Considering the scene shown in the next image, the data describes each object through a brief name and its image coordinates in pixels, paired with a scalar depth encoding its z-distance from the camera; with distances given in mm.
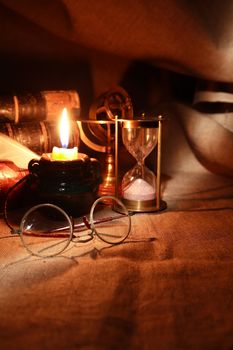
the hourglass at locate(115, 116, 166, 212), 619
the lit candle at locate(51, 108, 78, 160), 566
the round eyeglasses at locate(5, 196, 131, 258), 522
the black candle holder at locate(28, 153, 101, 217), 561
